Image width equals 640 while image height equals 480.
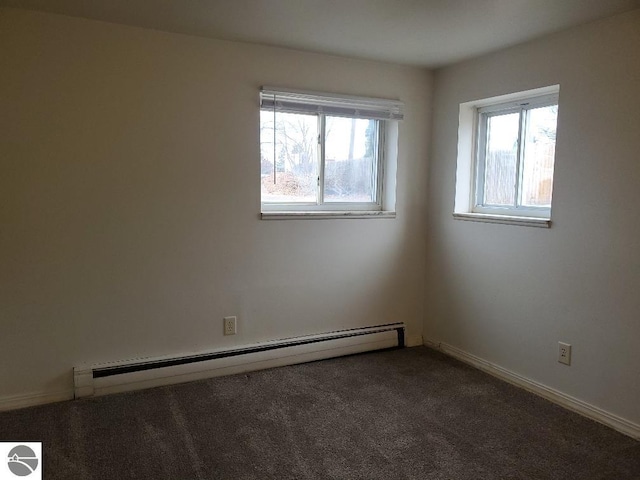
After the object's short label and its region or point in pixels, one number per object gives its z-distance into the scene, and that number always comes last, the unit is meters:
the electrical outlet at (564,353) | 2.59
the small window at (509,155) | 2.80
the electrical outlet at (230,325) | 2.97
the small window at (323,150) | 3.03
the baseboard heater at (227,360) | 2.64
